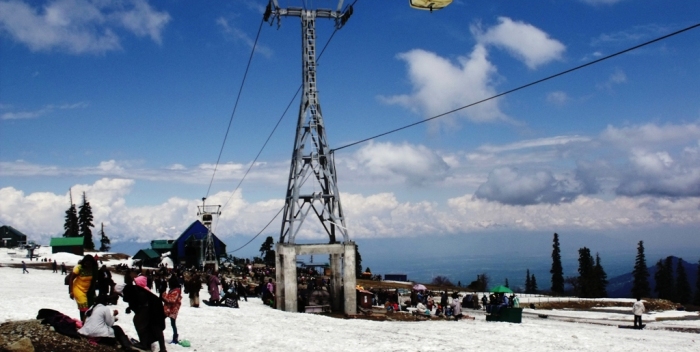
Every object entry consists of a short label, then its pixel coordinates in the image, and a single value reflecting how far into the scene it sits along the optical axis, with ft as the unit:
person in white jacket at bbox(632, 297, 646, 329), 90.22
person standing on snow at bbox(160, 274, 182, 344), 50.78
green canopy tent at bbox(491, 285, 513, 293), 113.52
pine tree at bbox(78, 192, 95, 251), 399.24
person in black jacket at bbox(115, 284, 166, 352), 42.52
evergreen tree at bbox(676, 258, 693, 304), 388.57
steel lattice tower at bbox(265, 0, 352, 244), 110.93
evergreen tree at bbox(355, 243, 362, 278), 345.72
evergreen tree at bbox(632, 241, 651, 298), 349.00
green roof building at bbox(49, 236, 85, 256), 284.41
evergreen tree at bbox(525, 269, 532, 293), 514.48
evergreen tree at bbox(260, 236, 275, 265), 356.48
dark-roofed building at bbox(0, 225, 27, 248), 328.49
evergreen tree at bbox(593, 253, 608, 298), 335.67
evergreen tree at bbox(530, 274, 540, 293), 503.28
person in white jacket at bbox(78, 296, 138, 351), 42.22
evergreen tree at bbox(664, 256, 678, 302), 373.81
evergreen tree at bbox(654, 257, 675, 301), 369.30
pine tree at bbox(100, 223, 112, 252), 443.00
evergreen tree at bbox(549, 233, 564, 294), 385.79
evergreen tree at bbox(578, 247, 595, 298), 334.44
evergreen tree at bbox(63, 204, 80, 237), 396.16
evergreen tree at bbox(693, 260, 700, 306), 349.72
